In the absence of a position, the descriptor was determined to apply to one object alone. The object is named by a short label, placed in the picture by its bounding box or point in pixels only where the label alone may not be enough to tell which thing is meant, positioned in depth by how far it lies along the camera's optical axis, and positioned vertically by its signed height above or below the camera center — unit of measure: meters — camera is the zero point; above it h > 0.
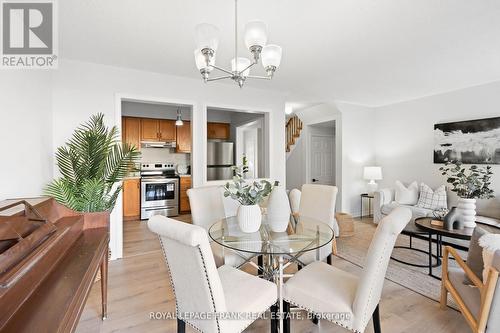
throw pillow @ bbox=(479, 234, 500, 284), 1.45 -0.49
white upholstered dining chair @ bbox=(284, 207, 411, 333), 1.32 -0.76
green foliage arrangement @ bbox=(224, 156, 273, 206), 1.94 -0.22
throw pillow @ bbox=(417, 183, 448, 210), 4.06 -0.56
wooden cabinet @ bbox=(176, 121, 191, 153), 5.72 +0.61
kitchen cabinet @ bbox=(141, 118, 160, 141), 5.36 +0.76
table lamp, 5.11 -0.20
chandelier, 1.59 +0.79
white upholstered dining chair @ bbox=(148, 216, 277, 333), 1.19 -0.70
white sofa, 4.47 -0.70
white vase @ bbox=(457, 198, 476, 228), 2.74 -0.54
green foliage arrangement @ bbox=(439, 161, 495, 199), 2.79 -0.26
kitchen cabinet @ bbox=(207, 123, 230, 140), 6.00 +0.83
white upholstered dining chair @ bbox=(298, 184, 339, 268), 2.42 -0.43
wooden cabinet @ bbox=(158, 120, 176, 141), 5.54 +0.78
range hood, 5.39 +0.45
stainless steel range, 5.24 -0.58
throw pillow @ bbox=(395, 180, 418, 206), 4.42 -0.54
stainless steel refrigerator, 5.82 +0.11
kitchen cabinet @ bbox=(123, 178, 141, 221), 5.15 -0.72
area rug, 2.44 -1.19
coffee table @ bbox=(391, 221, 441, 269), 2.93 -1.14
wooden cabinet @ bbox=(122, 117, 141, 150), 5.16 +0.72
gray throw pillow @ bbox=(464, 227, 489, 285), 1.73 -0.65
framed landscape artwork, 3.79 +0.38
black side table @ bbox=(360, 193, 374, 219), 5.20 -0.72
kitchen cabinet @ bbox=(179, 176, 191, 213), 5.66 -0.65
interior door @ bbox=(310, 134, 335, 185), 6.31 +0.12
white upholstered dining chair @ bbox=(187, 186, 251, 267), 2.16 -0.48
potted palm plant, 2.33 -0.04
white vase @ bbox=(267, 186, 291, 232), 2.04 -0.38
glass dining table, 1.62 -0.55
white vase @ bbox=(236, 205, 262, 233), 1.94 -0.42
